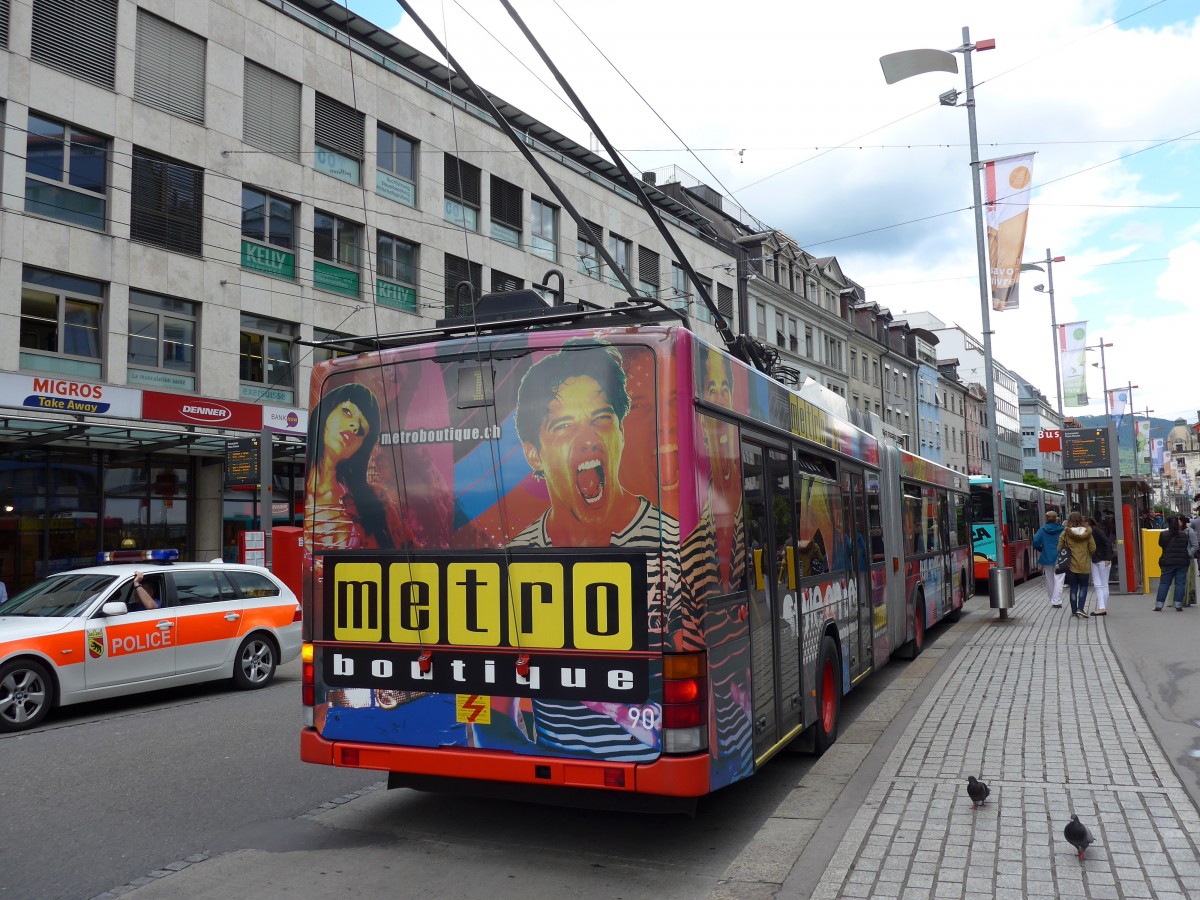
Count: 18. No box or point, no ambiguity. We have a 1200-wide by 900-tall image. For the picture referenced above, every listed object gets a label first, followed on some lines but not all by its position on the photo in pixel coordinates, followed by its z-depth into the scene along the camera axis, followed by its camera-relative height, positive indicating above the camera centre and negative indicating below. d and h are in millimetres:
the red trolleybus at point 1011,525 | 25641 +91
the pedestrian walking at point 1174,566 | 16562 -670
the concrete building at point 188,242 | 18047 +6391
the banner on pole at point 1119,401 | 49062 +6451
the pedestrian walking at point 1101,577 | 16016 -799
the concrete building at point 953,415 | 72500 +8509
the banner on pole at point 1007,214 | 17453 +5534
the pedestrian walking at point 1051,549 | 18438 -406
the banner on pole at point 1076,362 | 34719 +5754
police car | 9344 -917
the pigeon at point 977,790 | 5496 -1436
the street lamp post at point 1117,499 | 20031 +547
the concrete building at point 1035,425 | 105625 +11314
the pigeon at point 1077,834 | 4680 -1434
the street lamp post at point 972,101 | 15438 +7060
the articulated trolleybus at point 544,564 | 4902 -144
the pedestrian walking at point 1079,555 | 15719 -439
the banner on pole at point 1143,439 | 53478 +4834
